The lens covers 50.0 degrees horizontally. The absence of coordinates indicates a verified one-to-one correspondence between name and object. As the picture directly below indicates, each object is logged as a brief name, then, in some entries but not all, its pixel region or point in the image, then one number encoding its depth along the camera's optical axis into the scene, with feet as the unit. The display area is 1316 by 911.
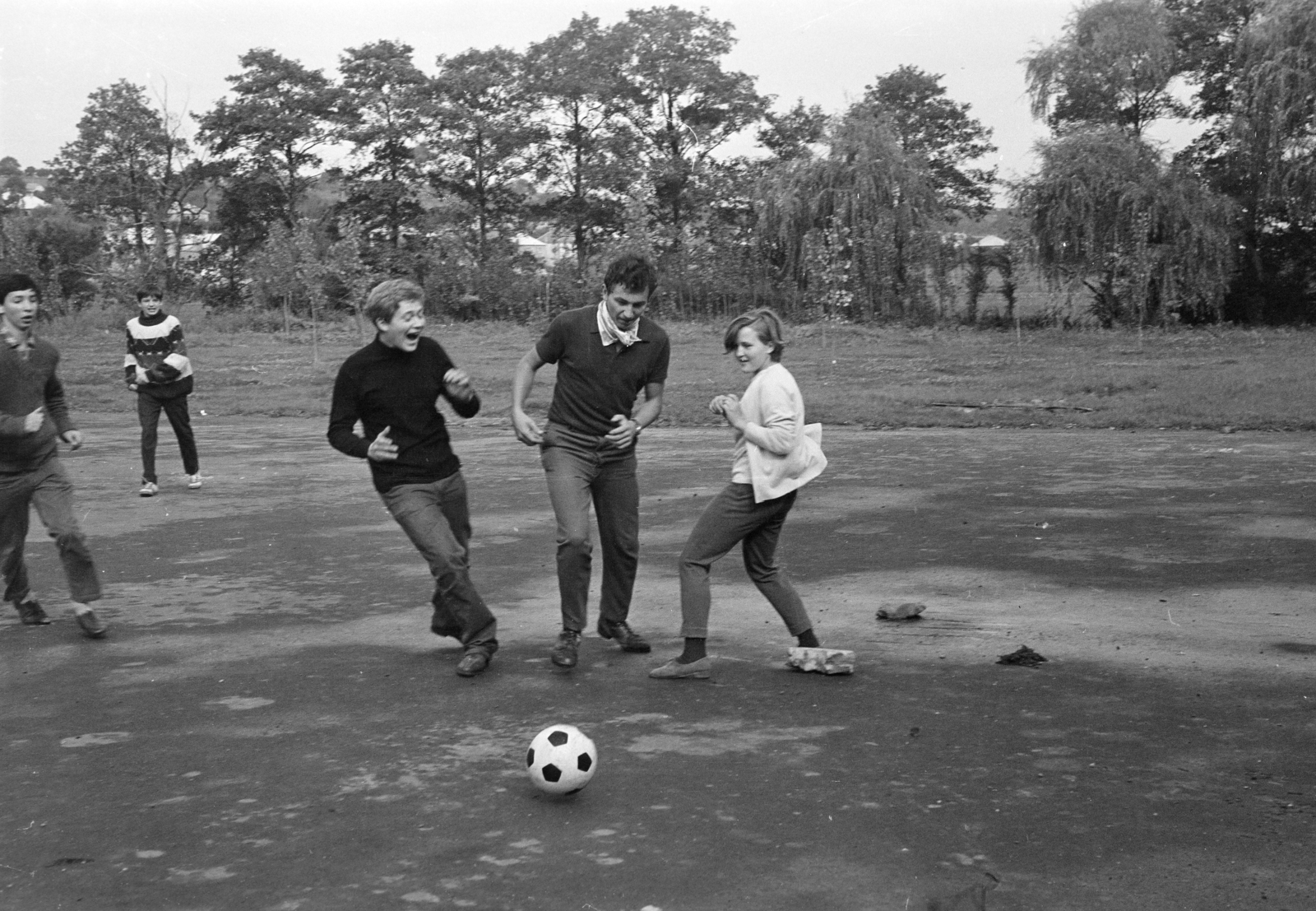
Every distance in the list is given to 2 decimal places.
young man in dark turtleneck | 22.39
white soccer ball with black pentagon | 16.15
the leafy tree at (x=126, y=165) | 192.54
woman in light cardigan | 21.35
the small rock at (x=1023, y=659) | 22.11
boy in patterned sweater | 43.83
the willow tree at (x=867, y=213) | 134.51
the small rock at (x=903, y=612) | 25.38
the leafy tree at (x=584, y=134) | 193.47
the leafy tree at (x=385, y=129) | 196.65
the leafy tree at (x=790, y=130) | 195.31
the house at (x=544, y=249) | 191.21
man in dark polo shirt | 22.81
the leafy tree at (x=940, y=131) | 210.38
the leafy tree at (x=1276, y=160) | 119.44
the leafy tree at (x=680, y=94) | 192.95
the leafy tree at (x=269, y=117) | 195.31
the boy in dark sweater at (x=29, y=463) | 25.34
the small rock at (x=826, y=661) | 21.54
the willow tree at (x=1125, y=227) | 121.39
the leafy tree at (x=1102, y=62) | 140.05
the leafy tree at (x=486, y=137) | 197.26
